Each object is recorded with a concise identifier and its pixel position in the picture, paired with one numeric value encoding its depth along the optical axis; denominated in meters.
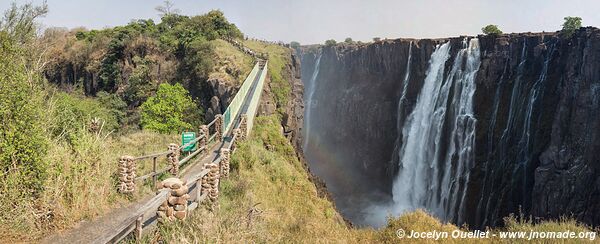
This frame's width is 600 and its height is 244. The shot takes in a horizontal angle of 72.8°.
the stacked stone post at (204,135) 16.36
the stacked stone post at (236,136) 17.09
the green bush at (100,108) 25.81
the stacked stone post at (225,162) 13.16
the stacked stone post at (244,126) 19.10
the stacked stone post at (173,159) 12.12
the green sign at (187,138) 16.22
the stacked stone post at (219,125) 18.44
